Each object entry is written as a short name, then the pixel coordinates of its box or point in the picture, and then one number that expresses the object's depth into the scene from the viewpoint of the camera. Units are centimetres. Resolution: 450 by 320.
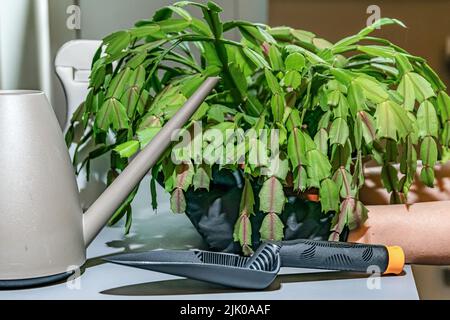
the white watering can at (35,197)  128
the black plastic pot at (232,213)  140
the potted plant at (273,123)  135
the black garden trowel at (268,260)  129
